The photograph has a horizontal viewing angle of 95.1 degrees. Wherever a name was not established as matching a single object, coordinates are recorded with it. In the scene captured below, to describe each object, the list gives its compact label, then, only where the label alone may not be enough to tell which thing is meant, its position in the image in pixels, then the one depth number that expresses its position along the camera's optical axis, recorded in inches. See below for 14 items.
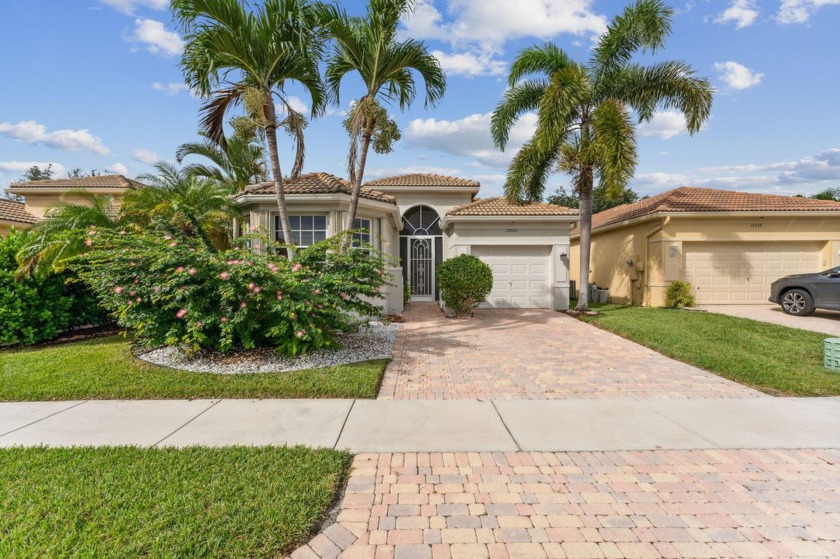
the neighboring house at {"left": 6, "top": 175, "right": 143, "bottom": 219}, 761.0
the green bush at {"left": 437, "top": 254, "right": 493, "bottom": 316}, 463.8
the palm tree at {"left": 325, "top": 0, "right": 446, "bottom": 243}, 311.4
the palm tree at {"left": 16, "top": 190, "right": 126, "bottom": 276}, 297.0
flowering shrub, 241.9
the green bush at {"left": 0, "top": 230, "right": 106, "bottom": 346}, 301.1
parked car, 441.1
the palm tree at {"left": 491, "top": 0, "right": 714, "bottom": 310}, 454.0
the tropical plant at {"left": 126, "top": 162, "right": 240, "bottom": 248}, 386.6
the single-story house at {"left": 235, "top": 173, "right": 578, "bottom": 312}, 421.4
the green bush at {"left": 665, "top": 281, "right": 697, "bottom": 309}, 559.2
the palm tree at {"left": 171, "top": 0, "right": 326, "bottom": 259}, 291.9
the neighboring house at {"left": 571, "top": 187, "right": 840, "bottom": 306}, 568.1
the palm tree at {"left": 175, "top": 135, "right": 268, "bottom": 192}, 616.5
